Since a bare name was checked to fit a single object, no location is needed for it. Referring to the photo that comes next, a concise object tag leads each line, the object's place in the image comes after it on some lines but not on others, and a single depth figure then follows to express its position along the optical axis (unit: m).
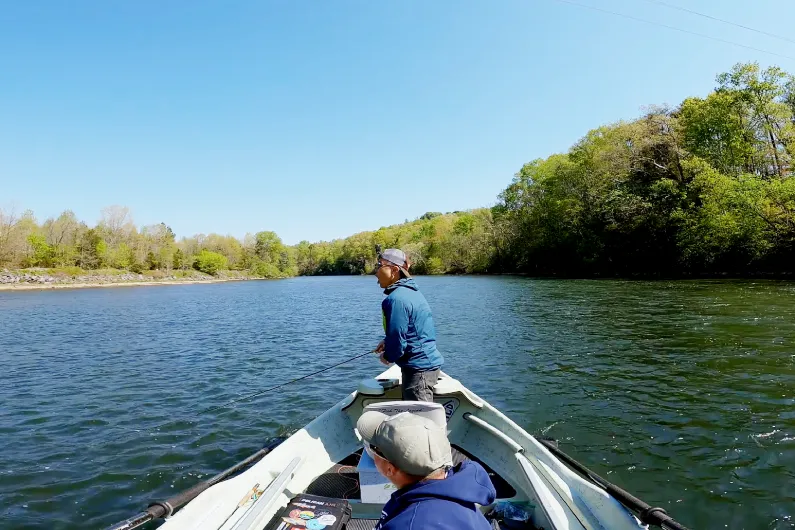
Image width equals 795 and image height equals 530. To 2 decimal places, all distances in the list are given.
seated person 1.74
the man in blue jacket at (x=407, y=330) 4.57
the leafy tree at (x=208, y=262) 111.00
